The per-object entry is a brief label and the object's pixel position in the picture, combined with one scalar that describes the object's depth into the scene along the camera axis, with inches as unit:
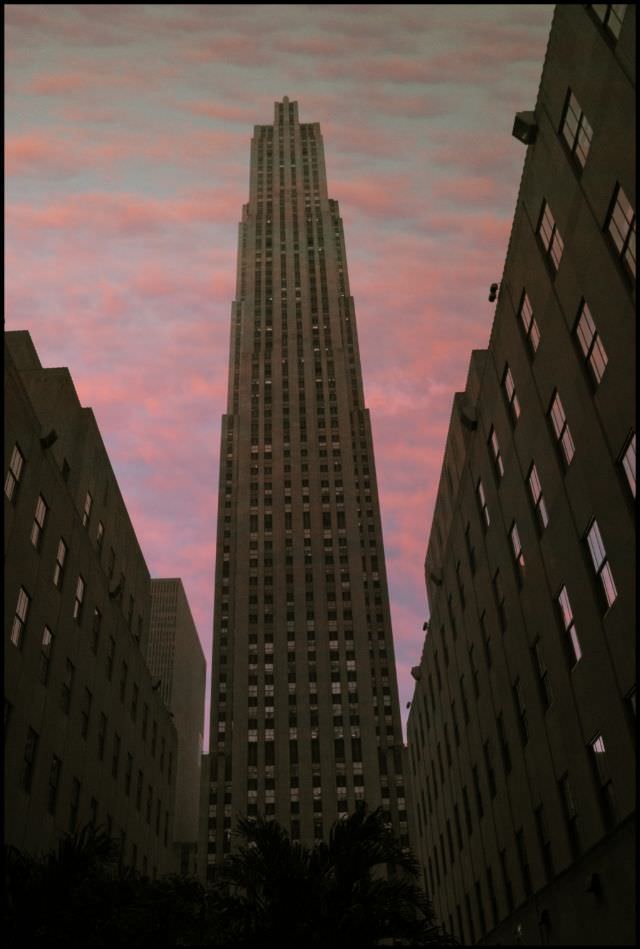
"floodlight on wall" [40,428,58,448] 1269.7
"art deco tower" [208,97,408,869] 4183.1
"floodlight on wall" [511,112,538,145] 1036.5
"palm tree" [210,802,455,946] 788.0
